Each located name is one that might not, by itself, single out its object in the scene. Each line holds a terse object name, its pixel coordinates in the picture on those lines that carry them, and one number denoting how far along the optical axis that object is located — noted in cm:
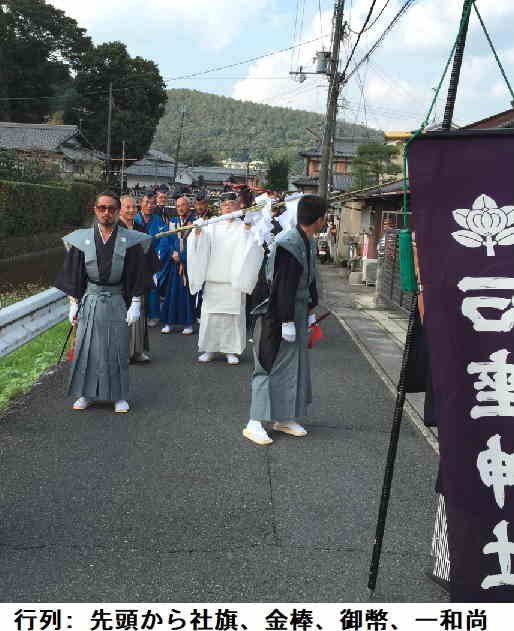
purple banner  260
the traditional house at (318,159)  5238
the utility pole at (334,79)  2188
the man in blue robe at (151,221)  1016
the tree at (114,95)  5178
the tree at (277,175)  6119
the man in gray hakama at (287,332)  538
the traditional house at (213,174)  9506
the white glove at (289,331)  543
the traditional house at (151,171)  7712
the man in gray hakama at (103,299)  600
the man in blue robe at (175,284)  1041
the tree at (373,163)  2630
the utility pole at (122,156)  4919
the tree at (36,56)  5075
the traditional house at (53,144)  4425
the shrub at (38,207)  2284
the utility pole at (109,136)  4602
